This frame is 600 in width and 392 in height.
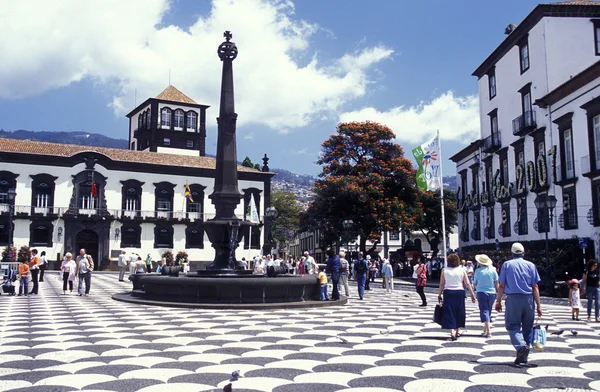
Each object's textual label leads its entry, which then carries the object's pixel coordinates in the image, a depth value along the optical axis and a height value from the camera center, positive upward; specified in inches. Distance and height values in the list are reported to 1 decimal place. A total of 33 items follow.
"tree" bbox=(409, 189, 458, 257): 2236.7 +165.0
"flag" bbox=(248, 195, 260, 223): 1085.4 +78.8
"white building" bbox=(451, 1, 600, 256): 1005.2 +260.6
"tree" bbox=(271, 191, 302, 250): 2694.4 +174.7
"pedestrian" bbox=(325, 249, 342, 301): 634.2 -19.2
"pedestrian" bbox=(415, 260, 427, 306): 593.9 -27.6
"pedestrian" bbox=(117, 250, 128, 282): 1132.3 -22.6
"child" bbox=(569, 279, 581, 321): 478.9 -40.1
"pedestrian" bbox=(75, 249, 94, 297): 717.3 -21.0
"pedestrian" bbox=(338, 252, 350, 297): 702.1 -24.1
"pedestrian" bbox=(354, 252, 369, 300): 709.3 -26.3
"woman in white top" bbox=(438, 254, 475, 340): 349.4 -29.6
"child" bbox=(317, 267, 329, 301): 604.7 -34.8
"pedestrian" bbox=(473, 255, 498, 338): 370.9 -24.8
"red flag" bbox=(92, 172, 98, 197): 1865.2 +213.6
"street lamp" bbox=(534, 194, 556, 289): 860.6 +73.6
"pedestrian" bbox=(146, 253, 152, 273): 1346.6 -28.4
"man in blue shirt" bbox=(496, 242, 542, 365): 266.1 -23.7
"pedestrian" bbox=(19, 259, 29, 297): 697.0 -30.5
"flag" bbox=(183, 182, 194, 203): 1937.9 +211.9
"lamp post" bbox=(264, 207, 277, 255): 938.2 +66.8
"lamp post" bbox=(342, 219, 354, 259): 1273.5 +60.5
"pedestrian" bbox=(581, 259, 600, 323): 478.3 -27.2
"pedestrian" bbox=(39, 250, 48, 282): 1016.2 -20.3
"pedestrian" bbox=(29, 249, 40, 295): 729.6 -18.0
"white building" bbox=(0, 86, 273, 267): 1842.3 +195.6
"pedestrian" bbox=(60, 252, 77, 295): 746.8 -23.2
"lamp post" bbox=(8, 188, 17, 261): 999.1 +95.2
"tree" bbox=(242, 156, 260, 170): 2664.9 +431.0
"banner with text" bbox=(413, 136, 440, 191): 969.5 +153.5
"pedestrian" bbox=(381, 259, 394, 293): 909.2 -32.2
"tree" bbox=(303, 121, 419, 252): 1535.4 +184.1
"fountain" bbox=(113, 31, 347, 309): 560.7 -26.9
